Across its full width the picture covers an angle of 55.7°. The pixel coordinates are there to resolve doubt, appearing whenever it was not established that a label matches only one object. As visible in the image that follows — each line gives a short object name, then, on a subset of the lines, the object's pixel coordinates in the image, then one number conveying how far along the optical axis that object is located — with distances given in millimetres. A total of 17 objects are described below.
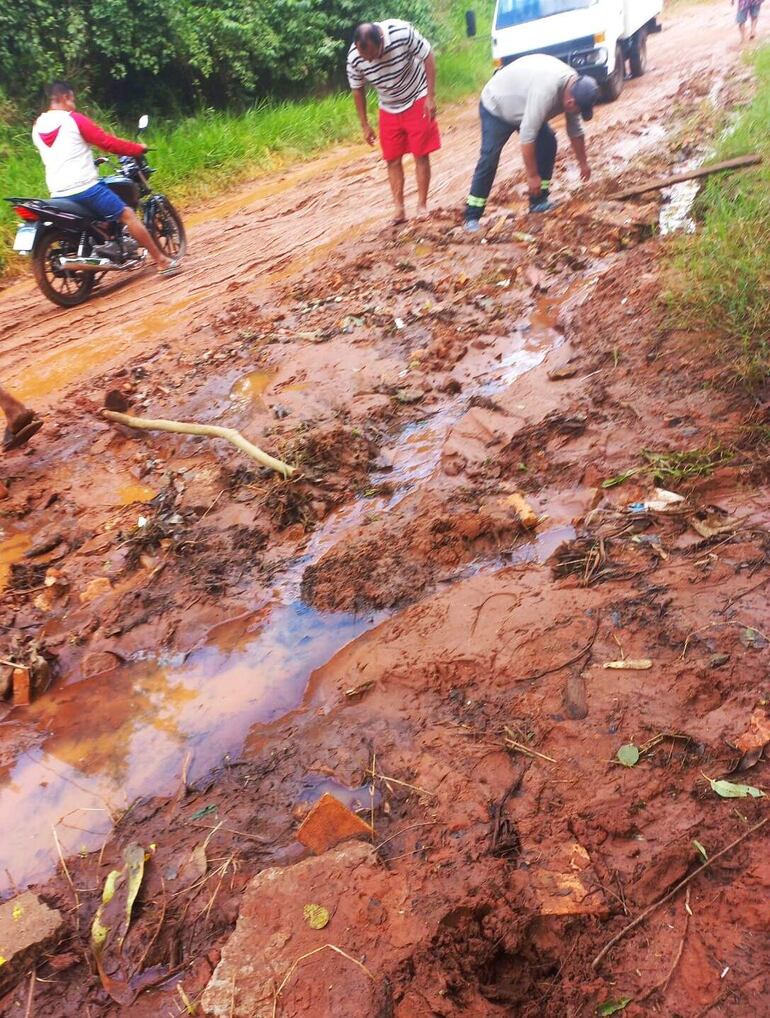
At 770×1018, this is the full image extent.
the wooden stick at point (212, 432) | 3787
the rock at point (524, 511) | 3295
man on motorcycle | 5891
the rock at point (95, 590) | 3359
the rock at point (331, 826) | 2133
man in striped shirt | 6016
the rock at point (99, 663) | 3045
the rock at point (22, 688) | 2932
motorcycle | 5992
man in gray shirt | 6145
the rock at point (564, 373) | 4402
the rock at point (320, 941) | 1678
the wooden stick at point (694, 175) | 6052
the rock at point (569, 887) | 1793
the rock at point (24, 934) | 1914
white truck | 10023
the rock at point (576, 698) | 2326
